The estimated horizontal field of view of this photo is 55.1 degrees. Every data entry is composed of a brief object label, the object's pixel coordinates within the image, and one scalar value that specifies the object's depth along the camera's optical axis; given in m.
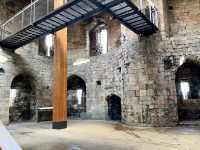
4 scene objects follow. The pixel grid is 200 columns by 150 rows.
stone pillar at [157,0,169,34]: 7.44
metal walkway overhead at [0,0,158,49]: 5.35
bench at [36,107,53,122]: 9.74
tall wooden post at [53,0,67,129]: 7.09
